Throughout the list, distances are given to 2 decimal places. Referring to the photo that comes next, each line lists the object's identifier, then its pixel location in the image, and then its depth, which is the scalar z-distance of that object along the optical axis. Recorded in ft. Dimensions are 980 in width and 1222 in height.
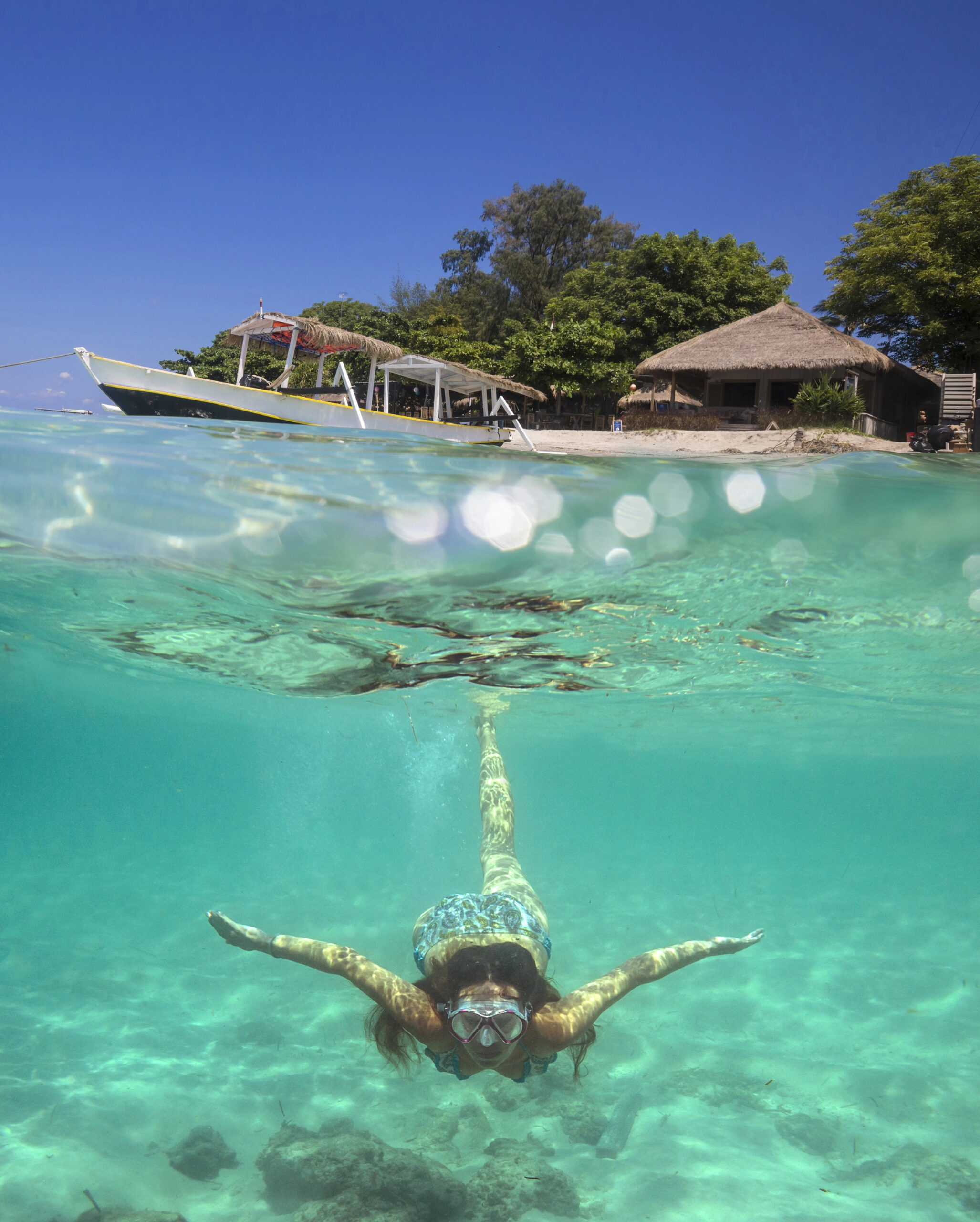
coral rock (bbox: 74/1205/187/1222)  17.47
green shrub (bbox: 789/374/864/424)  86.38
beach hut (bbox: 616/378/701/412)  131.54
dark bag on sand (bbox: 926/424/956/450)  47.58
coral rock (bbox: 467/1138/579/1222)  18.40
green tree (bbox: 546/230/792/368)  120.26
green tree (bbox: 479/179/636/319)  205.98
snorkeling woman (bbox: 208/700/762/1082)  16.10
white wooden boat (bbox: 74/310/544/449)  54.29
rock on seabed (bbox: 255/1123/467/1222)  17.85
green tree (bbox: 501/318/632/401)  109.29
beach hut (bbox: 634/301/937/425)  93.61
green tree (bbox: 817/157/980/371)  96.73
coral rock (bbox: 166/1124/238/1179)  20.24
